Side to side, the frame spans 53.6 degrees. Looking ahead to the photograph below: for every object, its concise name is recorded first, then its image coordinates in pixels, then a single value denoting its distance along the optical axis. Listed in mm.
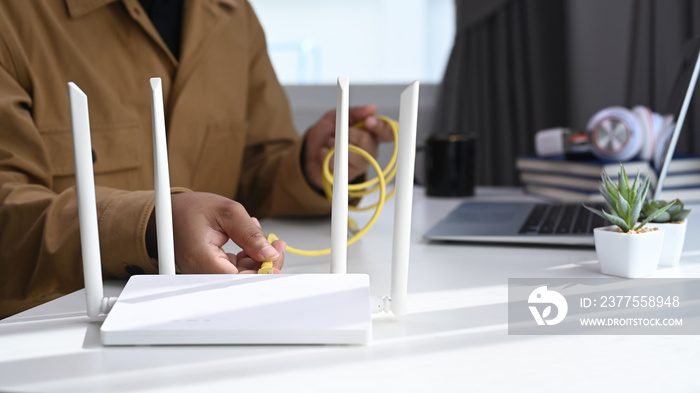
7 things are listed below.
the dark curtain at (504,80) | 1989
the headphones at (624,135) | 1207
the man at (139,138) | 618
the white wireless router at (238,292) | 435
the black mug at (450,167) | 1291
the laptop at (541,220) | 813
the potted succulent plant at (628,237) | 620
